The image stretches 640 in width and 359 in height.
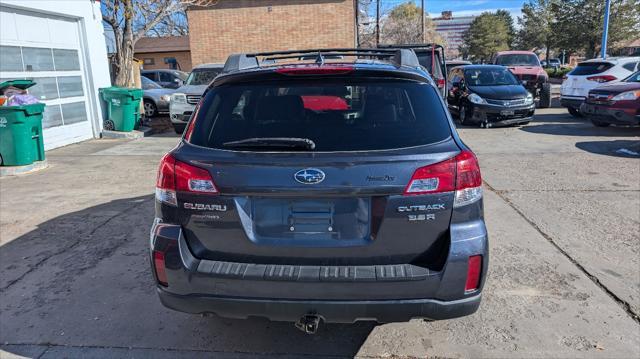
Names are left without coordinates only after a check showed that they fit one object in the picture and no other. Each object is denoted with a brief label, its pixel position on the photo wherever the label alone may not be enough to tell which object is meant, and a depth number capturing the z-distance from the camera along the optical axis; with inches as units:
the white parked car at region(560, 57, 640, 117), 517.3
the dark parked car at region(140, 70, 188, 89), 786.8
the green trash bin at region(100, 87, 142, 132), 474.3
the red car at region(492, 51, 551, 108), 658.2
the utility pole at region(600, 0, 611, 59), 797.2
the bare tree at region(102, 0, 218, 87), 544.1
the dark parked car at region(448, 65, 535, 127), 487.8
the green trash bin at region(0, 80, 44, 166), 304.3
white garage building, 380.2
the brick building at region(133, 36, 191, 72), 1657.2
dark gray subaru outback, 95.7
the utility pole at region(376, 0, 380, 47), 1381.9
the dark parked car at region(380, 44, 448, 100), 493.0
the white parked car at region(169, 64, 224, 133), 469.4
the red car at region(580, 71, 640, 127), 411.2
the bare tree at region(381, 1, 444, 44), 1911.9
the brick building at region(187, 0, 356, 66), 869.2
